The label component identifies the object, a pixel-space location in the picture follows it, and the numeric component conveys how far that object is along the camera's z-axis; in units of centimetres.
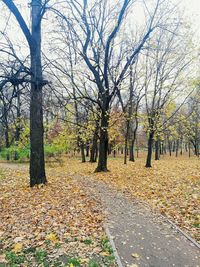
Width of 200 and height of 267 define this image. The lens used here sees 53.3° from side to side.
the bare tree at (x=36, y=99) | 766
